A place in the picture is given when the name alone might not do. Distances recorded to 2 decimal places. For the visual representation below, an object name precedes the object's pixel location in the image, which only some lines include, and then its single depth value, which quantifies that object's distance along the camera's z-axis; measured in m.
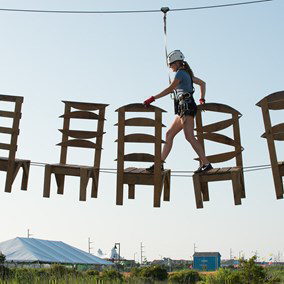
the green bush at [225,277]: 13.78
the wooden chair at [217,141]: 7.55
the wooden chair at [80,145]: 7.66
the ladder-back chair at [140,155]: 7.48
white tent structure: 33.99
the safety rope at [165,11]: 7.51
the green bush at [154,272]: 26.27
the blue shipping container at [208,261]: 69.50
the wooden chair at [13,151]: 7.62
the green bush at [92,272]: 29.80
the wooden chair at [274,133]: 7.03
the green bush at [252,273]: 14.05
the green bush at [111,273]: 24.61
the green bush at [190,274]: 25.00
